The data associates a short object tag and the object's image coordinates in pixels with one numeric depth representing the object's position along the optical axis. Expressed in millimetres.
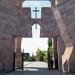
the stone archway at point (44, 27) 15188
